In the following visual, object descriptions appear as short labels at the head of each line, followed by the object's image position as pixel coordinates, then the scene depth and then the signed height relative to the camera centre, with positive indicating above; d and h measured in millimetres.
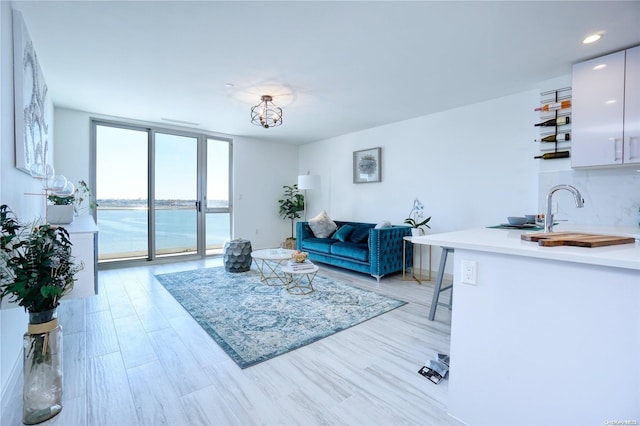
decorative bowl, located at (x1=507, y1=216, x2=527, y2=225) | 2561 -103
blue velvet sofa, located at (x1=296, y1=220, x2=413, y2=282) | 3986 -630
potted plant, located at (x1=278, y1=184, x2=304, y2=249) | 6535 +67
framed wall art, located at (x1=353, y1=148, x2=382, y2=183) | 5164 +792
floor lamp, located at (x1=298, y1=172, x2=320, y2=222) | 5473 +488
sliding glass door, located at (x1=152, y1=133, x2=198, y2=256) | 5180 +218
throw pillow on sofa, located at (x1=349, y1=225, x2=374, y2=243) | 4719 -454
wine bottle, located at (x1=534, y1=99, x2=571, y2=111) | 3082 +1161
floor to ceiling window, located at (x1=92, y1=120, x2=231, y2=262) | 4758 +259
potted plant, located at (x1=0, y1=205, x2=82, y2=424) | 1402 -471
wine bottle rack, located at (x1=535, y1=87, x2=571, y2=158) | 3102 +935
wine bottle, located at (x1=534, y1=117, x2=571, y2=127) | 3105 +982
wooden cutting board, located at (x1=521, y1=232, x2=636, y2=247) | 1297 -146
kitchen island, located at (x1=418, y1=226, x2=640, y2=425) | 1096 -555
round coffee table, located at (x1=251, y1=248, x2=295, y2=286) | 3716 -682
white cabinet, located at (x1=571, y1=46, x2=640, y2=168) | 2516 +929
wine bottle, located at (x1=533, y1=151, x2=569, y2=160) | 3123 +612
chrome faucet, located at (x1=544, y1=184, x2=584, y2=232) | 1525 +35
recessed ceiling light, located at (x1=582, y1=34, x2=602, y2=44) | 2348 +1443
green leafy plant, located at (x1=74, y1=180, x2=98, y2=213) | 4229 +153
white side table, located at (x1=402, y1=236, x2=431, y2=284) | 4166 -961
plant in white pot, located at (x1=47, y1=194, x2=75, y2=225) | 2865 -83
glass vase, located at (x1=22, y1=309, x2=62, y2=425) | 1455 -872
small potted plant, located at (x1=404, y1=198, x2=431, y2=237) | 4033 -166
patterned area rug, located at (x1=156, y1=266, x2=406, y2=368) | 2281 -1069
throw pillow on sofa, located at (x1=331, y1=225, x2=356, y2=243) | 4871 -433
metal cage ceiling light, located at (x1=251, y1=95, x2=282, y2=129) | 3759 +1417
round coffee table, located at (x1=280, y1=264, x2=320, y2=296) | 3371 -1037
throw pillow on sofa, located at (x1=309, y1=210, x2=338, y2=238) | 5160 -361
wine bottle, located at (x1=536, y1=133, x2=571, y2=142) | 3109 +804
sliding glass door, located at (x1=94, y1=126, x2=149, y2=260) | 4688 +241
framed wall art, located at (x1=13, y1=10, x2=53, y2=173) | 1958 +818
